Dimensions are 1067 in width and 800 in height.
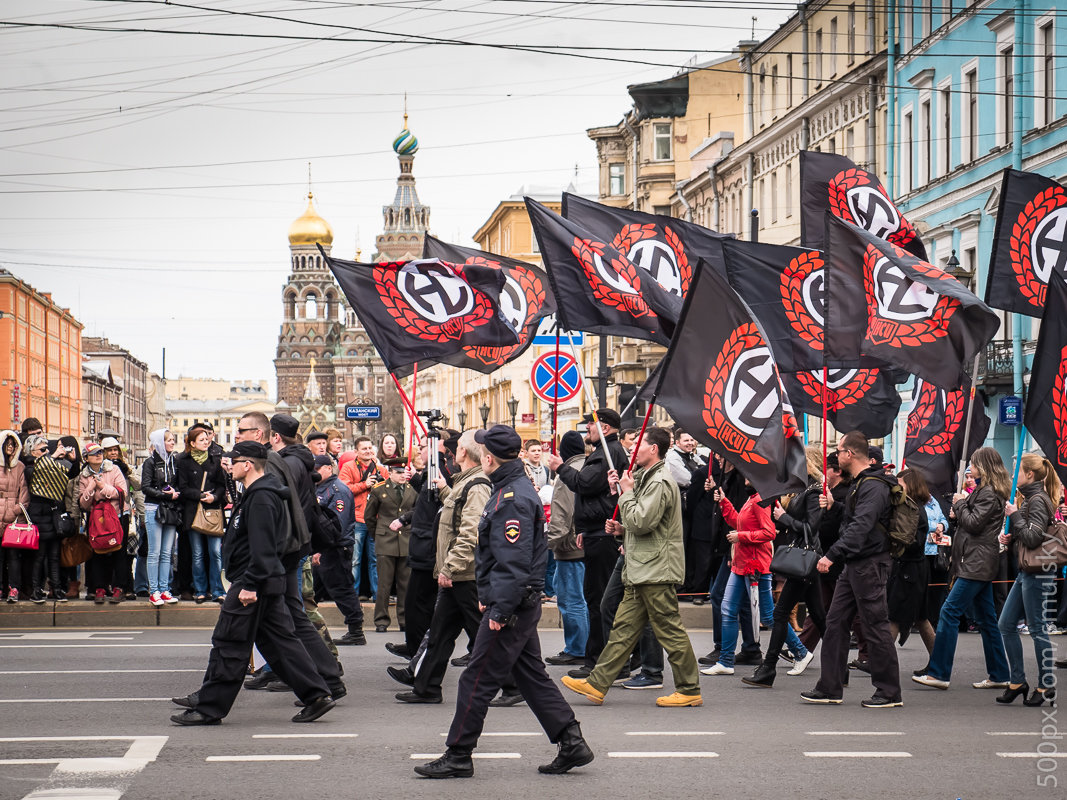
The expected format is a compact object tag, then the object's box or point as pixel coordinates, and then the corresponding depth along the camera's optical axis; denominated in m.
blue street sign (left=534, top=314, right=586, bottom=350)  23.78
